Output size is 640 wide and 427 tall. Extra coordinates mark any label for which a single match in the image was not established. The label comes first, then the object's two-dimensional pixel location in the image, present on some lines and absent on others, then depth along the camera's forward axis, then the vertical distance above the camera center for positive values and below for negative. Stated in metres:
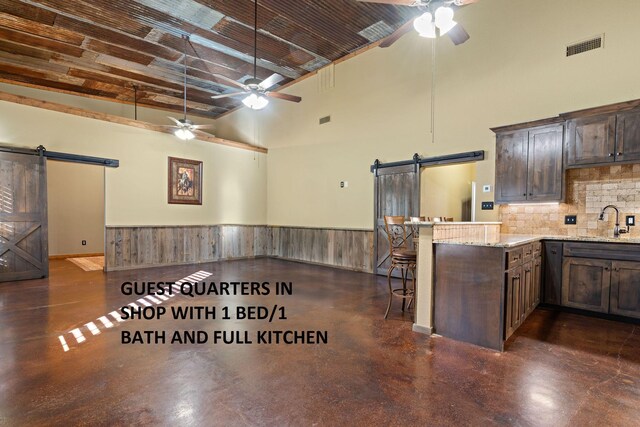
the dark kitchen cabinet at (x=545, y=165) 3.98 +0.62
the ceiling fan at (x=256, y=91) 4.53 +1.79
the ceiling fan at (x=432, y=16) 2.78 +1.82
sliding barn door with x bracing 5.24 -0.17
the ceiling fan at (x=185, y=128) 6.04 +1.60
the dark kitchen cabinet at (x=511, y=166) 4.27 +0.64
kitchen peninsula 2.77 -0.72
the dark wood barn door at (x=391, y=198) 5.60 +0.24
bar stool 3.53 -0.53
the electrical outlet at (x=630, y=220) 3.72 -0.09
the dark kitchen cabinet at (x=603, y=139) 3.50 +0.87
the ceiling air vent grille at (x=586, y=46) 3.85 +2.12
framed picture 7.14 +0.65
